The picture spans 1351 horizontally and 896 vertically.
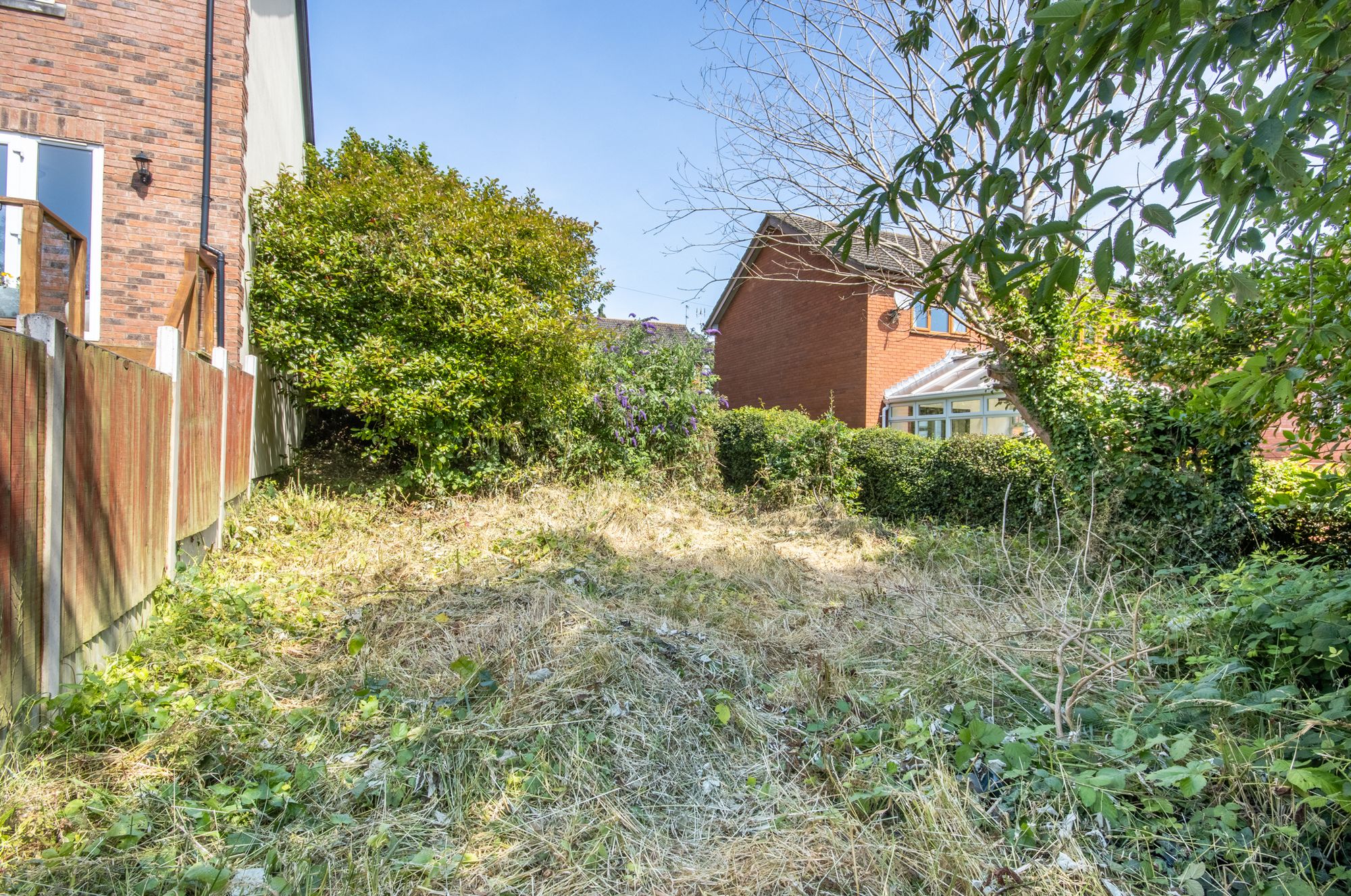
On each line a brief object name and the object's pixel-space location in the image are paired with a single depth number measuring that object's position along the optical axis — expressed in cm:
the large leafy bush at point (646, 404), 920
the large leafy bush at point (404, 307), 694
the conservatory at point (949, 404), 1259
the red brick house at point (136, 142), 622
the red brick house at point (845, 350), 1365
